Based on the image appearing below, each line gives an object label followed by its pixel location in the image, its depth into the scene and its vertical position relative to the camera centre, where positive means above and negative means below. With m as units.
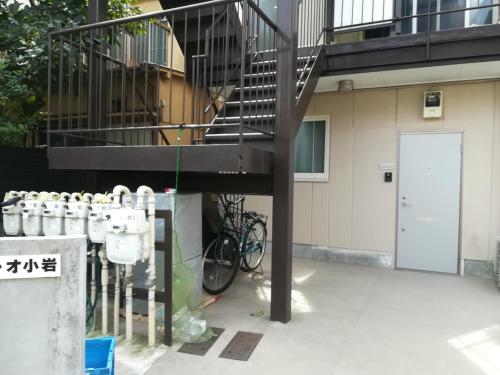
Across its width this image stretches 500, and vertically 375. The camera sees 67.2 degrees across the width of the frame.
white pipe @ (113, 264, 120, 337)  3.18 -1.13
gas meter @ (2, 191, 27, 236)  3.36 -0.39
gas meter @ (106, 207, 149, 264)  2.78 -0.43
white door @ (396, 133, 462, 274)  5.21 -0.26
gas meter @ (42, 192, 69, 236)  3.18 -0.35
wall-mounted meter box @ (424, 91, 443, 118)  5.23 +1.11
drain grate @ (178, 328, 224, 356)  2.92 -1.34
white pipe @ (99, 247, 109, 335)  3.18 -0.96
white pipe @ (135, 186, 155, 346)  2.99 -0.70
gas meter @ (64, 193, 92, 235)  3.11 -0.34
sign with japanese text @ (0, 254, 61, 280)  1.75 -0.43
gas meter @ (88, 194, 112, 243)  2.97 -0.35
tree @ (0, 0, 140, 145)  4.45 +1.55
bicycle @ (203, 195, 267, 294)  4.42 -0.85
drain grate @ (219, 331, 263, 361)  2.87 -1.33
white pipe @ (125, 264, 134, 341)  3.04 -1.06
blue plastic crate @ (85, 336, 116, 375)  2.23 -1.05
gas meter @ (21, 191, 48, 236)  3.25 -0.35
